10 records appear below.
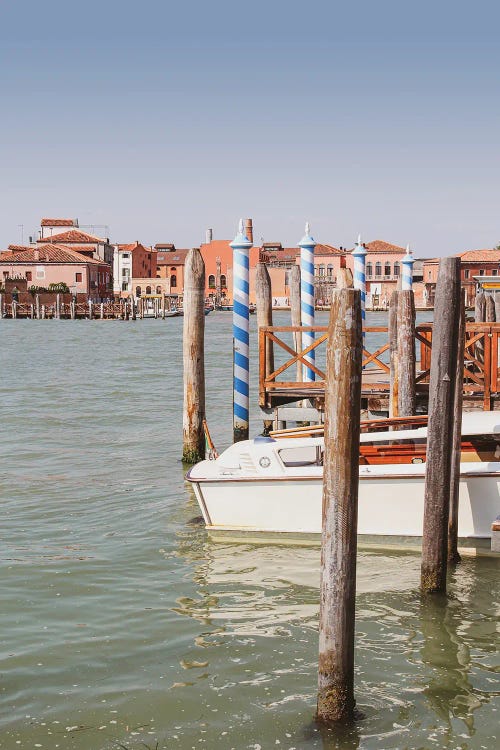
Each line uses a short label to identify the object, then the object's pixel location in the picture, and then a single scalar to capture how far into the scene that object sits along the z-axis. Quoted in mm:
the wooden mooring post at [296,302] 14750
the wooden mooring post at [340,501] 4832
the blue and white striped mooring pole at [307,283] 14461
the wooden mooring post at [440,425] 6445
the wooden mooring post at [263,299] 13750
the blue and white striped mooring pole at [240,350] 11391
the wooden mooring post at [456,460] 7188
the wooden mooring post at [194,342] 11555
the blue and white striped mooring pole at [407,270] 19734
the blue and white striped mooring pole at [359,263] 17675
